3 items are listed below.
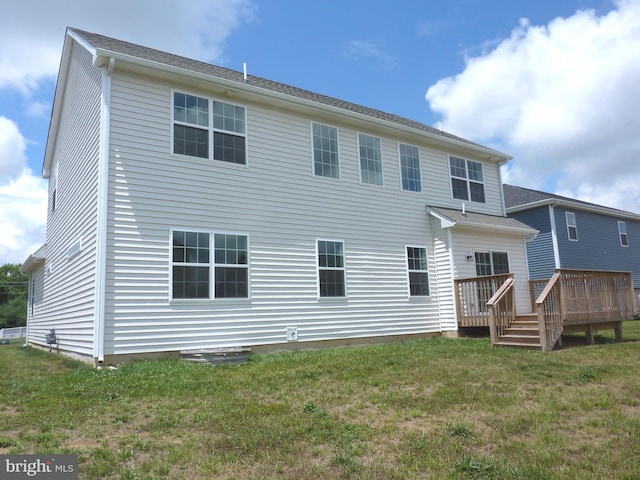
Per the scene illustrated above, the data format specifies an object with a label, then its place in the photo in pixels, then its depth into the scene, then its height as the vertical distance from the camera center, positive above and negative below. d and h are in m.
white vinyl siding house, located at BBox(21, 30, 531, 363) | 8.83 +2.21
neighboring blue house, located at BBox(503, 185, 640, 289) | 20.75 +3.15
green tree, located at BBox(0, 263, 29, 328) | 47.72 +3.94
